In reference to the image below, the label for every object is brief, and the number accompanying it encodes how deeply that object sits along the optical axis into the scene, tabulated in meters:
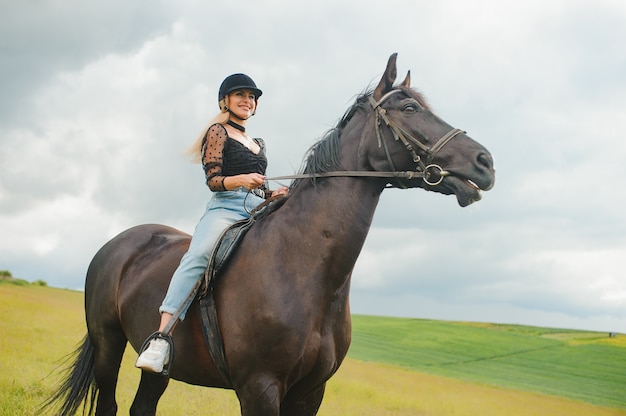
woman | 4.84
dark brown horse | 4.45
